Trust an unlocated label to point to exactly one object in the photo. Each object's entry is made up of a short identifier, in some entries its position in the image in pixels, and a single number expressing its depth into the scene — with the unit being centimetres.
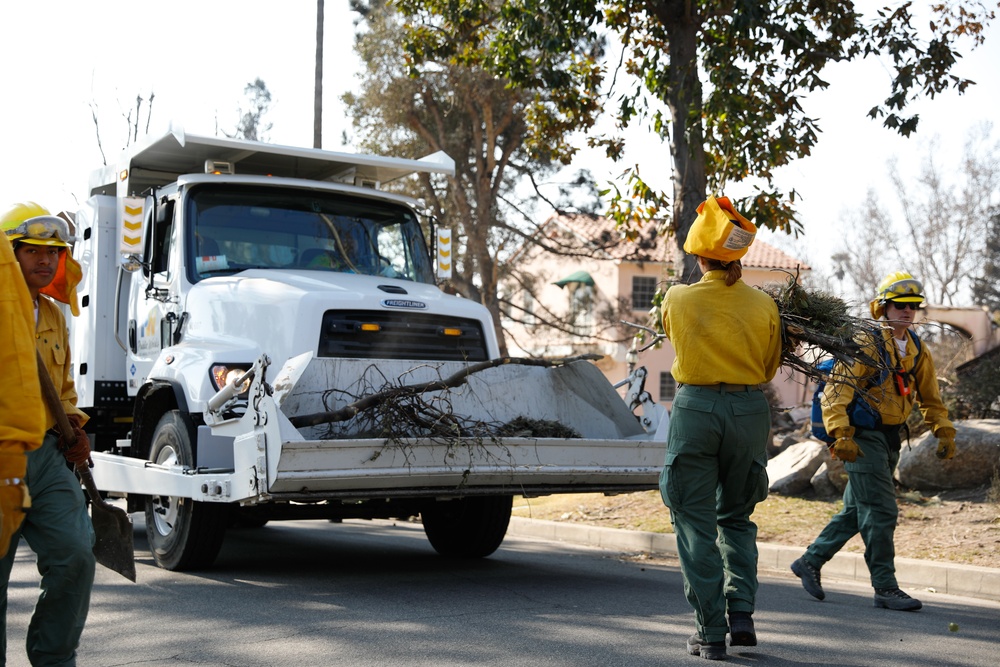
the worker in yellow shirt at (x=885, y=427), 635
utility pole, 1814
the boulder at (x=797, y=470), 1062
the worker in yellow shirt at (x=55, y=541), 356
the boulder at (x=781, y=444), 1295
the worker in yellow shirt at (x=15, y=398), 299
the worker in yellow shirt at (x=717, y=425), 495
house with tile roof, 2202
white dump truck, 644
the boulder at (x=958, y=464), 1004
